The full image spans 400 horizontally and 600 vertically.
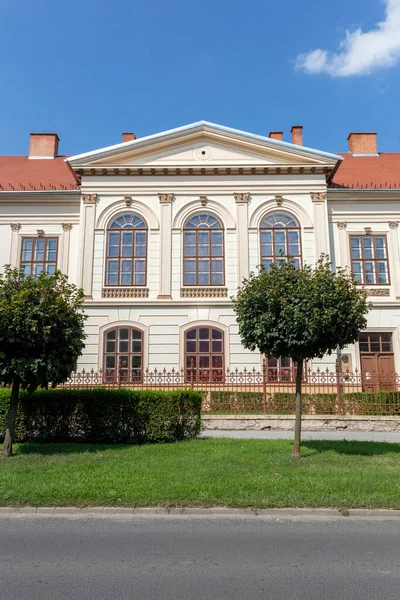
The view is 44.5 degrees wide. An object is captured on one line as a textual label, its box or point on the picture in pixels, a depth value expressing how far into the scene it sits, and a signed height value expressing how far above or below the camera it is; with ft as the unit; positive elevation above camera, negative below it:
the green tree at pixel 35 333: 33.96 +4.55
